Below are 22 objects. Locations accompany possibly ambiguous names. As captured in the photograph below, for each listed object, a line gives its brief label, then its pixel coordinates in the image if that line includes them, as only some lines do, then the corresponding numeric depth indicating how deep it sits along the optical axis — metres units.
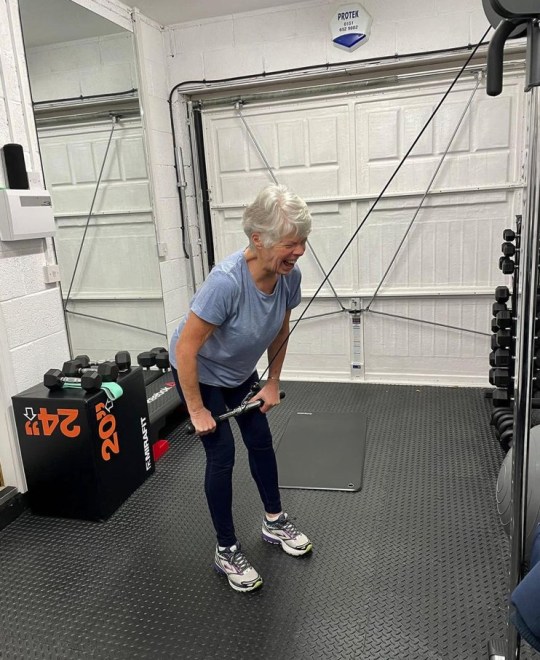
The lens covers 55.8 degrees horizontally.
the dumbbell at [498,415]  2.83
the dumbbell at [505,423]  2.72
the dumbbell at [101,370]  2.36
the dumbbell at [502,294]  2.82
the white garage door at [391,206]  3.40
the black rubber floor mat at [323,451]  2.54
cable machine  0.94
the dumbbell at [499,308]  2.81
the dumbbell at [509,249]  2.69
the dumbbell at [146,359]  3.26
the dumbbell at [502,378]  2.74
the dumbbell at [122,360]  2.51
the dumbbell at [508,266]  2.65
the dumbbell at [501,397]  2.73
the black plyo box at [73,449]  2.22
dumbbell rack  2.68
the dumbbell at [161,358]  3.31
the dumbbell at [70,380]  2.25
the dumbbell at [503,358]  2.73
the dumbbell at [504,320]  2.71
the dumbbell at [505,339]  2.73
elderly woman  1.62
